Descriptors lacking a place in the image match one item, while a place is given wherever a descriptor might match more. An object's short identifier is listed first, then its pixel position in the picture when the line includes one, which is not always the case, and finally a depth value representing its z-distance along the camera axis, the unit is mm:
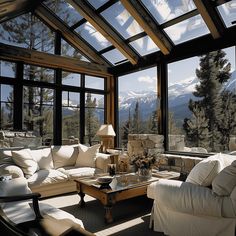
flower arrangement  3844
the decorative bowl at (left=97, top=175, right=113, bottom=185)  3389
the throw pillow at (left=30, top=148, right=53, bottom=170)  4617
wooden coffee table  3184
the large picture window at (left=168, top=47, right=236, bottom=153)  4520
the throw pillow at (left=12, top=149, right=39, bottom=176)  4156
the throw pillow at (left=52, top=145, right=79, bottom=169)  4977
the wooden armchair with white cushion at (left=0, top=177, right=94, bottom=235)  1938
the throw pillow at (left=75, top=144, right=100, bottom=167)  5090
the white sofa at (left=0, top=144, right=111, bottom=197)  4125
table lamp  5887
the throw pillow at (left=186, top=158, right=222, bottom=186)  2725
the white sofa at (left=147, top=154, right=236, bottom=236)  2420
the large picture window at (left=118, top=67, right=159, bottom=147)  6000
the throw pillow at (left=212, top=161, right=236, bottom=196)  2455
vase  3871
